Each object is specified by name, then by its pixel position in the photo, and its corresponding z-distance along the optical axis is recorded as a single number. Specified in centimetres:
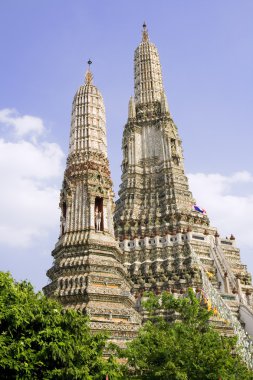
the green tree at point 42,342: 1503
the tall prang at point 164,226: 4262
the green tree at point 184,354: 1917
